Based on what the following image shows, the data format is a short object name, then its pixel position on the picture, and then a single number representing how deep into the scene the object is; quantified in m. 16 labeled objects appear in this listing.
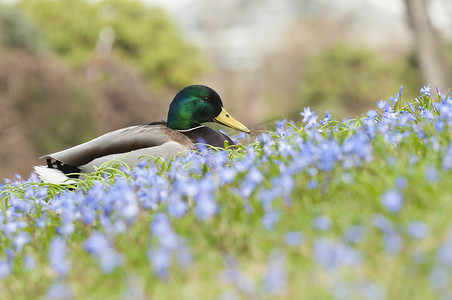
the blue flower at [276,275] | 4.14
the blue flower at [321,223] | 4.63
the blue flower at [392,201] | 4.24
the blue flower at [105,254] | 4.47
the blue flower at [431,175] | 4.73
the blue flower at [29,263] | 5.55
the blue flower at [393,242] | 4.31
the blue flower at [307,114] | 7.95
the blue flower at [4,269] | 5.50
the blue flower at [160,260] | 4.42
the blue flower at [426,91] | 8.39
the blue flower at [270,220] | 4.84
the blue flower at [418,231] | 4.13
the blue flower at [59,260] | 4.88
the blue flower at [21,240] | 5.97
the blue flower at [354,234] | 4.57
